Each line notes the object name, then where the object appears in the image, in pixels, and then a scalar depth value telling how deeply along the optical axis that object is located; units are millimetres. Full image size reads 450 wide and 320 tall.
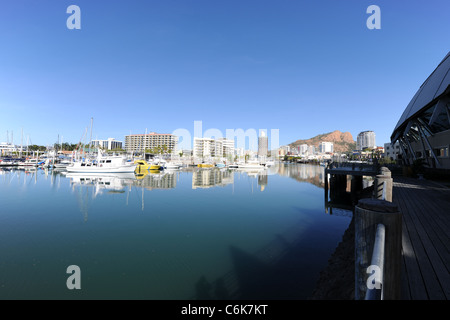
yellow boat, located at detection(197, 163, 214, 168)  102375
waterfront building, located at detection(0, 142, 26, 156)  142875
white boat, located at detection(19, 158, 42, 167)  77375
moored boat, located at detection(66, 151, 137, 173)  54062
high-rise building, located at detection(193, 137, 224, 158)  171775
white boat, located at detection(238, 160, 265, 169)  90575
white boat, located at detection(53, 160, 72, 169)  72756
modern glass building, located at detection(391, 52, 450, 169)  21377
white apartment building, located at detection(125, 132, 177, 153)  180625
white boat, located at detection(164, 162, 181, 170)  80188
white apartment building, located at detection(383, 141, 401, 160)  111112
